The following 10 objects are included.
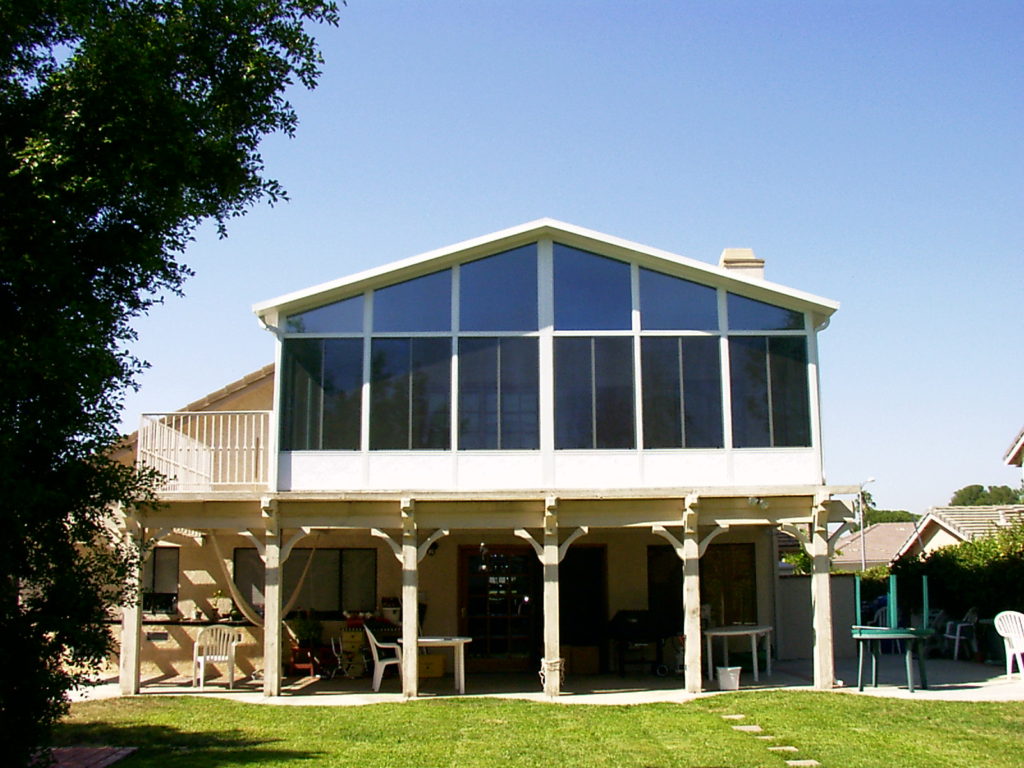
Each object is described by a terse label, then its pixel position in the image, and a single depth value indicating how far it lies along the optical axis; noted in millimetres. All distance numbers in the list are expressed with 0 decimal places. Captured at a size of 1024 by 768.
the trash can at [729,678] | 14312
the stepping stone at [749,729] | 10938
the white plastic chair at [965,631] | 18109
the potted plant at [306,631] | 16656
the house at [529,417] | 14273
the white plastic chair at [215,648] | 15164
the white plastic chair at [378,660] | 14841
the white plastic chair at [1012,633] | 15461
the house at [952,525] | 26547
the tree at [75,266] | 8156
